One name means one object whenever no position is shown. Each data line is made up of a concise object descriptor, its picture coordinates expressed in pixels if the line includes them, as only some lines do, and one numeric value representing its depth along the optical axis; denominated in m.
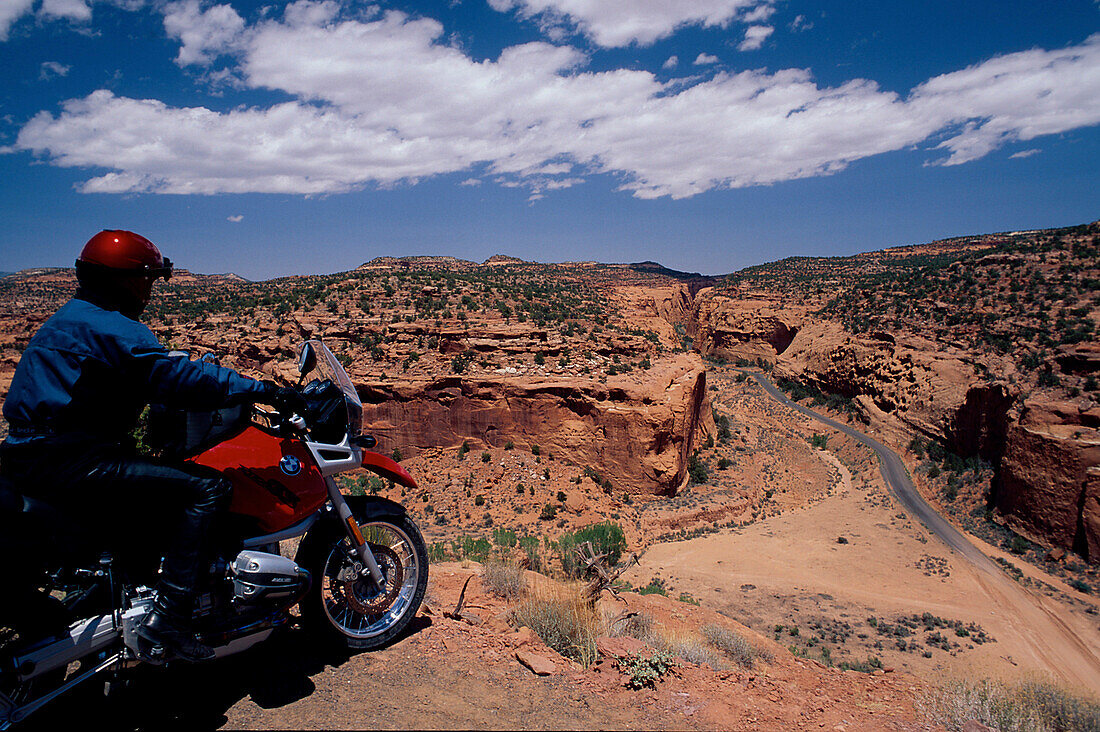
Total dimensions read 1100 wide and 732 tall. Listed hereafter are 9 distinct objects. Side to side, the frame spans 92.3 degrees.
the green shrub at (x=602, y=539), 14.84
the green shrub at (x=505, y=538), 14.47
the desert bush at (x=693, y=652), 4.72
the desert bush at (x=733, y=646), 5.57
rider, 2.77
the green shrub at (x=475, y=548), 11.25
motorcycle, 2.86
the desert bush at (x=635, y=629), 5.16
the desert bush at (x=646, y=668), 3.97
